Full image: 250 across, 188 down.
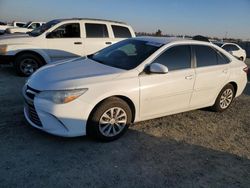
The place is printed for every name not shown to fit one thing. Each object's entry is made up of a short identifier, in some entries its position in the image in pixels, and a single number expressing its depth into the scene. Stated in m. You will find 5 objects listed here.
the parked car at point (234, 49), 11.86
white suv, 6.02
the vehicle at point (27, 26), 12.38
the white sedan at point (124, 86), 2.73
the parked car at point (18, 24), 19.35
